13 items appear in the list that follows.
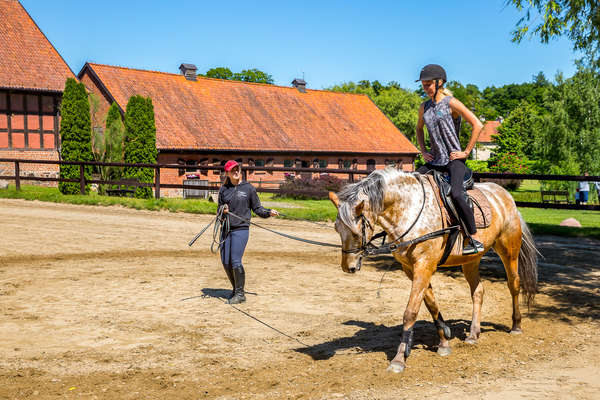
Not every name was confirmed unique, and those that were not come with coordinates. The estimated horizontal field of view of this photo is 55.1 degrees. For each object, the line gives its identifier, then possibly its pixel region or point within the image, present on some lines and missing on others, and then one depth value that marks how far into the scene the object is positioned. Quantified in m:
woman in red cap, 7.96
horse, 5.25
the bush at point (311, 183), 29.69
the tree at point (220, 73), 74.56
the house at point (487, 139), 106.44
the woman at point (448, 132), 5.77
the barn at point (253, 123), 35.50
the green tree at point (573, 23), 11.23
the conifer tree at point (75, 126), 25.80
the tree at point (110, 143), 26.64
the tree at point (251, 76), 76.75
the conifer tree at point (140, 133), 28.09
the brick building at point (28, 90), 32.97
